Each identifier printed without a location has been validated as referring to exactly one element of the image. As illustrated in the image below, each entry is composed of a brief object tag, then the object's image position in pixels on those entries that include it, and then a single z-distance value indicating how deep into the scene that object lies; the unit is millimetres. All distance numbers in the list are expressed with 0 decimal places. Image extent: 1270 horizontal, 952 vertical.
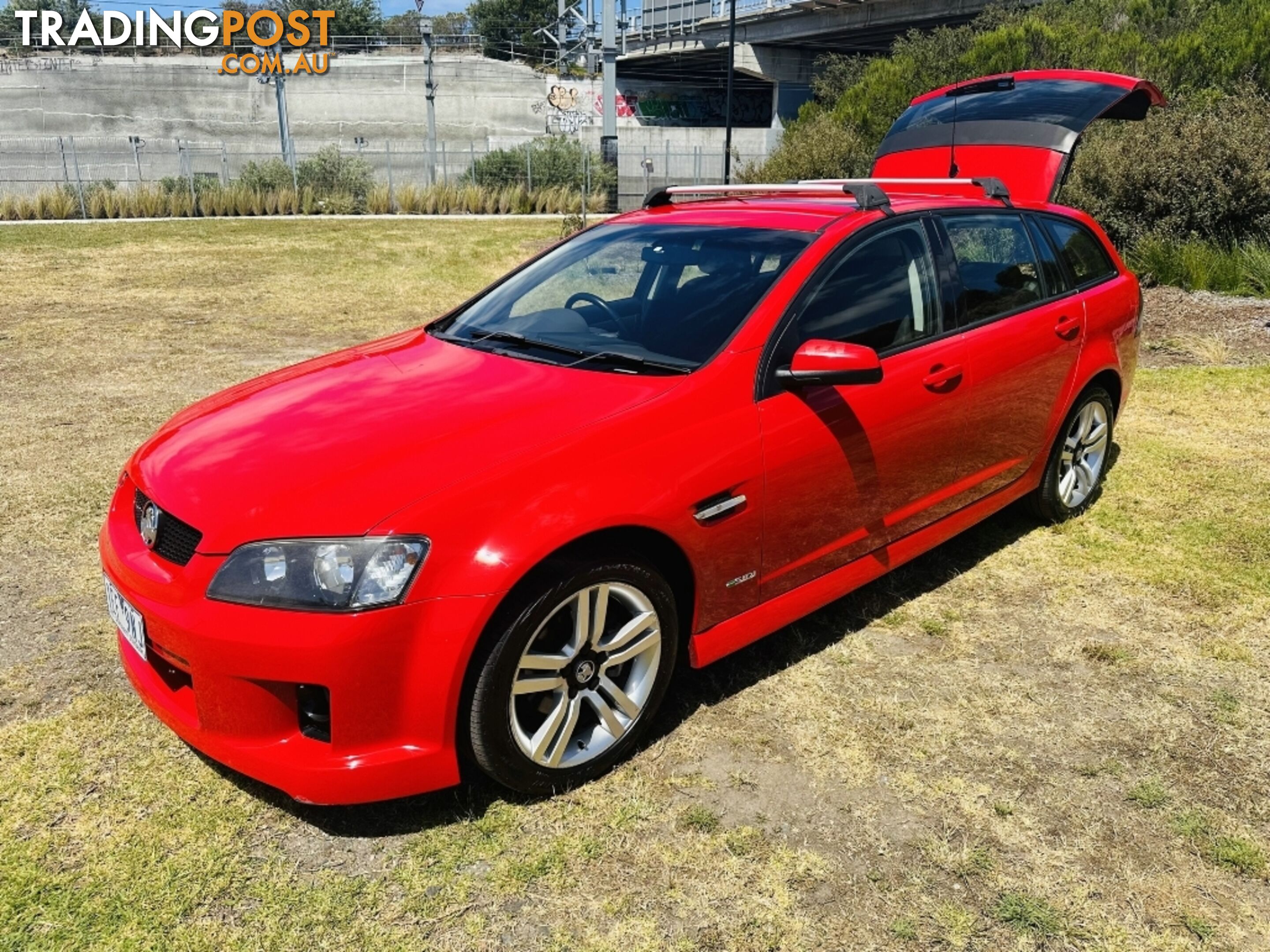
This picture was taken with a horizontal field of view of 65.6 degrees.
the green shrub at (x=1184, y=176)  10852
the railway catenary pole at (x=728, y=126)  14188
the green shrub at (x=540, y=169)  28766
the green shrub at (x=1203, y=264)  10461
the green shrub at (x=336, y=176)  26547
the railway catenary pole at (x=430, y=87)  31156
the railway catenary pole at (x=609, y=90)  30859
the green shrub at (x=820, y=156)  16812
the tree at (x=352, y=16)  81875
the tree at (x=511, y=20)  85375
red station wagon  2488
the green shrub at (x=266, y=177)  25672
